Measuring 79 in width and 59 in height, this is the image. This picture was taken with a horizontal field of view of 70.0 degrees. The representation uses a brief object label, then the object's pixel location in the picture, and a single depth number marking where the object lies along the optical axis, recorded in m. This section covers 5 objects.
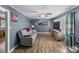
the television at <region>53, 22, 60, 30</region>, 4.15
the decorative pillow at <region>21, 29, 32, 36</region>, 3.00
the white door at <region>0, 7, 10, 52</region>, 1.90
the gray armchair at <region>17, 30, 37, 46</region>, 2.44
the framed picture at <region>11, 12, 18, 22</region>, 2.19
